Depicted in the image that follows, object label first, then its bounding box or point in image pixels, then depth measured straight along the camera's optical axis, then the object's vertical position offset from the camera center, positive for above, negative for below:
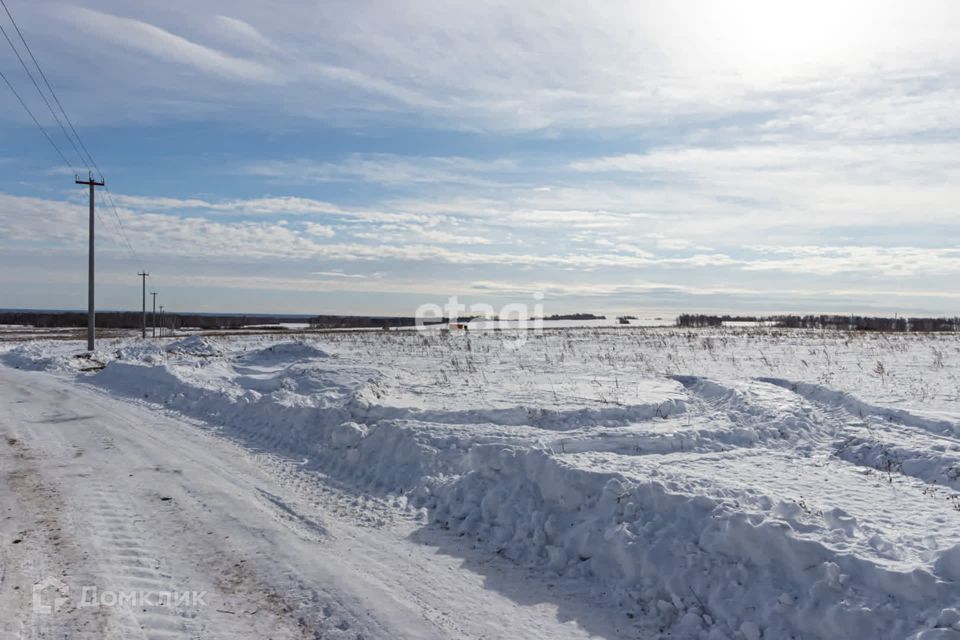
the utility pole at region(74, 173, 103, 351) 29.16 -0.05
